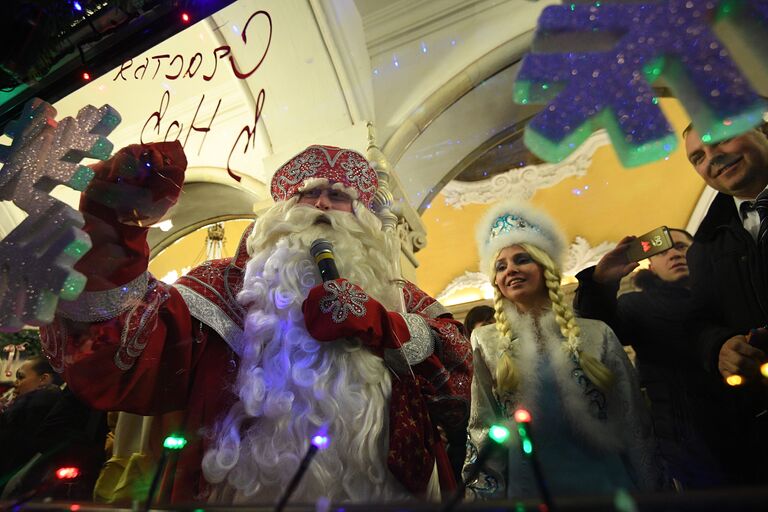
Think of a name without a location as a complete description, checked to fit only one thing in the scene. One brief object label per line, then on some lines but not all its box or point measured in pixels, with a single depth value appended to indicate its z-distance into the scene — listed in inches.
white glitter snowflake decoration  29.0
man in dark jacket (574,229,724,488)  30.0
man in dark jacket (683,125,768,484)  28.5
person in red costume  34.5
